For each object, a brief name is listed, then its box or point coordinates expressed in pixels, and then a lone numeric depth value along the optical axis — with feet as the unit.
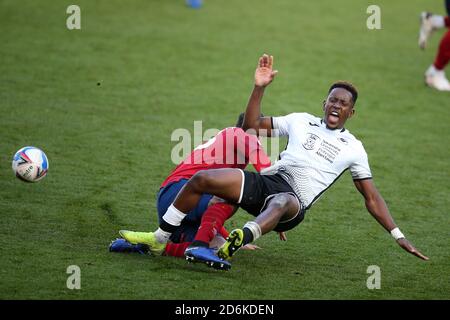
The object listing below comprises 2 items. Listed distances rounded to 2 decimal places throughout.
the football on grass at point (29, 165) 45.24
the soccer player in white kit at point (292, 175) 37.60
